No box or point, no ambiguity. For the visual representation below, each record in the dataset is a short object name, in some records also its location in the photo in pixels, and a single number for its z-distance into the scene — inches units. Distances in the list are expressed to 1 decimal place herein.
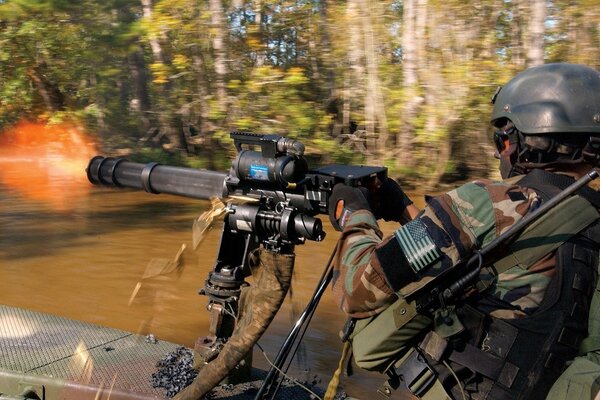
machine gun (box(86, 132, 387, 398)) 89.7
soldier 66.0
